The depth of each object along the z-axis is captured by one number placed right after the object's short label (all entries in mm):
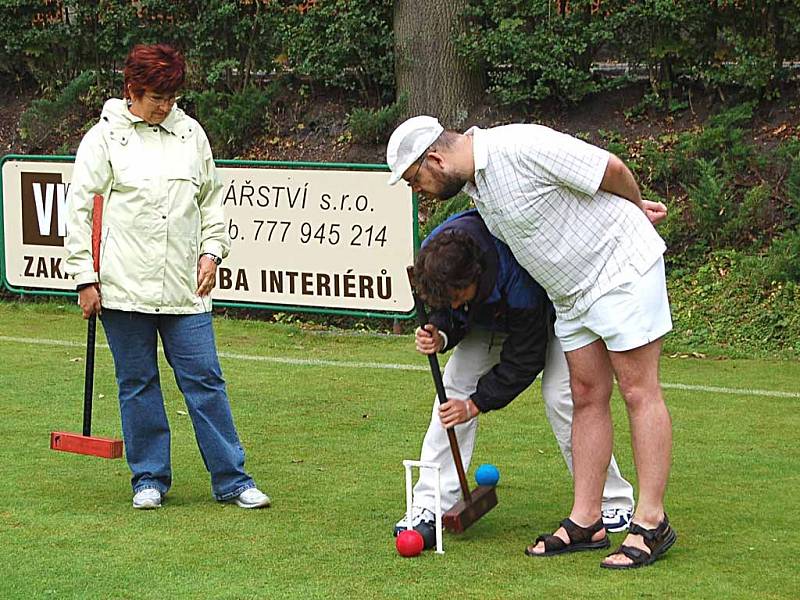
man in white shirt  4906
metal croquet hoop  5234
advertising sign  10867
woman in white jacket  5867
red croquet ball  5223
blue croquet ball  5840
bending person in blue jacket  5031
